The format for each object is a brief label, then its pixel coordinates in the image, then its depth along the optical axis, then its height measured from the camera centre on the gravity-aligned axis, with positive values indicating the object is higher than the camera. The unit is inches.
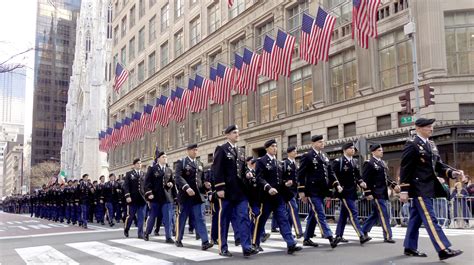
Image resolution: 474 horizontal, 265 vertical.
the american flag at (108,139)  1980.3 +209.8
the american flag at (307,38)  914.7 +282.8
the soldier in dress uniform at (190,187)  432.1 +0.5
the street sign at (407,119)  770.8 +105.9
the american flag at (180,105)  1342.3 +234.3
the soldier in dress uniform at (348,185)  414.3 +2.3
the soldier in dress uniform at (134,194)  577.0 -4.5
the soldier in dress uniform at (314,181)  410.6 +5.7
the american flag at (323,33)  874.1 +277.0
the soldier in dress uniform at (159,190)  514.3 +0.0
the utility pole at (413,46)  778.9 +223.2
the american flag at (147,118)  1555.1 +230.8
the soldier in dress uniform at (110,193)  845.8 -4.3
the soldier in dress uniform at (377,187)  422.3 +0.2
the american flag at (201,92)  1227.2 +244.7
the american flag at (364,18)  826.2 +289.5
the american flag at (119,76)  1531.7 +361.8
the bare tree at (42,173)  4525.1 +172.7
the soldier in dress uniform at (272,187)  366.0 +1.2
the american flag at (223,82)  1140.3 +249.5
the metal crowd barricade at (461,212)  649.0 -33.9
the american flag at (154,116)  1494.0 +225.9
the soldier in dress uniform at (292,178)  412.5 +8.6
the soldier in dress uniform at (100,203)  867.4 -22.4
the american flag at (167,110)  1419.8 +231.7
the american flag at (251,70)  1053.8 +256.3
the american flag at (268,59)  992.9 +265.8
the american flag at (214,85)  1183.6 +252.1
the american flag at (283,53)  953.5 +264.8
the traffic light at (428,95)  743.1 +138.5
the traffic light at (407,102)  762.2 +132.0
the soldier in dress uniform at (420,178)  319.6 +5.9
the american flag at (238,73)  1097.9 +261.6
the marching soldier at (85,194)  821.1 -5.8
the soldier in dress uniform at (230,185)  364.2 +3.0
